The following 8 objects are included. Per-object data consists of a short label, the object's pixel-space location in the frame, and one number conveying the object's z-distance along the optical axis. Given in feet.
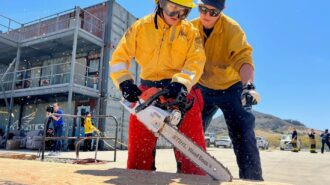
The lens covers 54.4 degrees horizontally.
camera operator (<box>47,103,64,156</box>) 34.53
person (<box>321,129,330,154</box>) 71.96
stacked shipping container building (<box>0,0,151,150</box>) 52.95
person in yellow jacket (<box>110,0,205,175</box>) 8.93
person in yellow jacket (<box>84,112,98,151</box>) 39.50
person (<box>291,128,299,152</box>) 71.15
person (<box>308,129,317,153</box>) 67.64
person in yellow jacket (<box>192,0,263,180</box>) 9.57
